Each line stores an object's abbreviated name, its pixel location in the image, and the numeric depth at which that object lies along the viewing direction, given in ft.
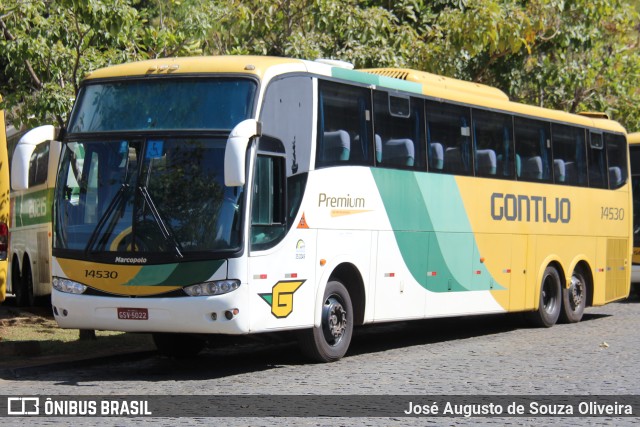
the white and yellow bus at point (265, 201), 39.09
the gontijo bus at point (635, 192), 81.71
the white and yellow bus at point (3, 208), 45.62
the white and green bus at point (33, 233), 66.13
